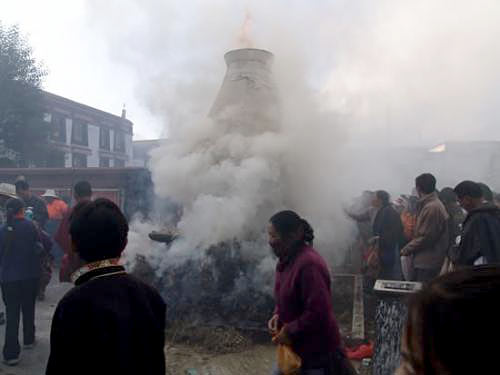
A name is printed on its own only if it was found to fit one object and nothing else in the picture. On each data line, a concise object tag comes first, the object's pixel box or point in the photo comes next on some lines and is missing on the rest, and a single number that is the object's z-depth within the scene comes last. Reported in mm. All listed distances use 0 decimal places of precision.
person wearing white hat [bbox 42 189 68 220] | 9710
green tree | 19719
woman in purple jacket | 2664
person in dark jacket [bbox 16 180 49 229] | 7883
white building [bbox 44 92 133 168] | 28125
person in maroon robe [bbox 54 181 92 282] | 4480
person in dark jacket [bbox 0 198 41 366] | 4801
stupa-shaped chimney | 9102
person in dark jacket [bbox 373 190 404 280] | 6586
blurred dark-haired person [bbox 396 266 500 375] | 712
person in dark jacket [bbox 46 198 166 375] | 1723
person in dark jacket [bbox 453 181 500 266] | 3688
